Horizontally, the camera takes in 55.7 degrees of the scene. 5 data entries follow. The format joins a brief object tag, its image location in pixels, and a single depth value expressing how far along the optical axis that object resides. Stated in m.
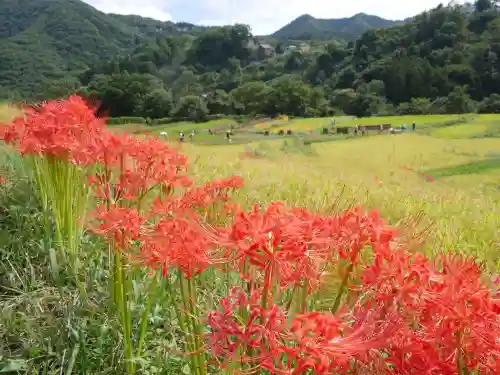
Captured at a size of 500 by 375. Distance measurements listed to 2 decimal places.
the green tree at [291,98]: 47.36
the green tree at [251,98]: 49.28
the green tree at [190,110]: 43.16
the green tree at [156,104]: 42.62
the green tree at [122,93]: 36.59
